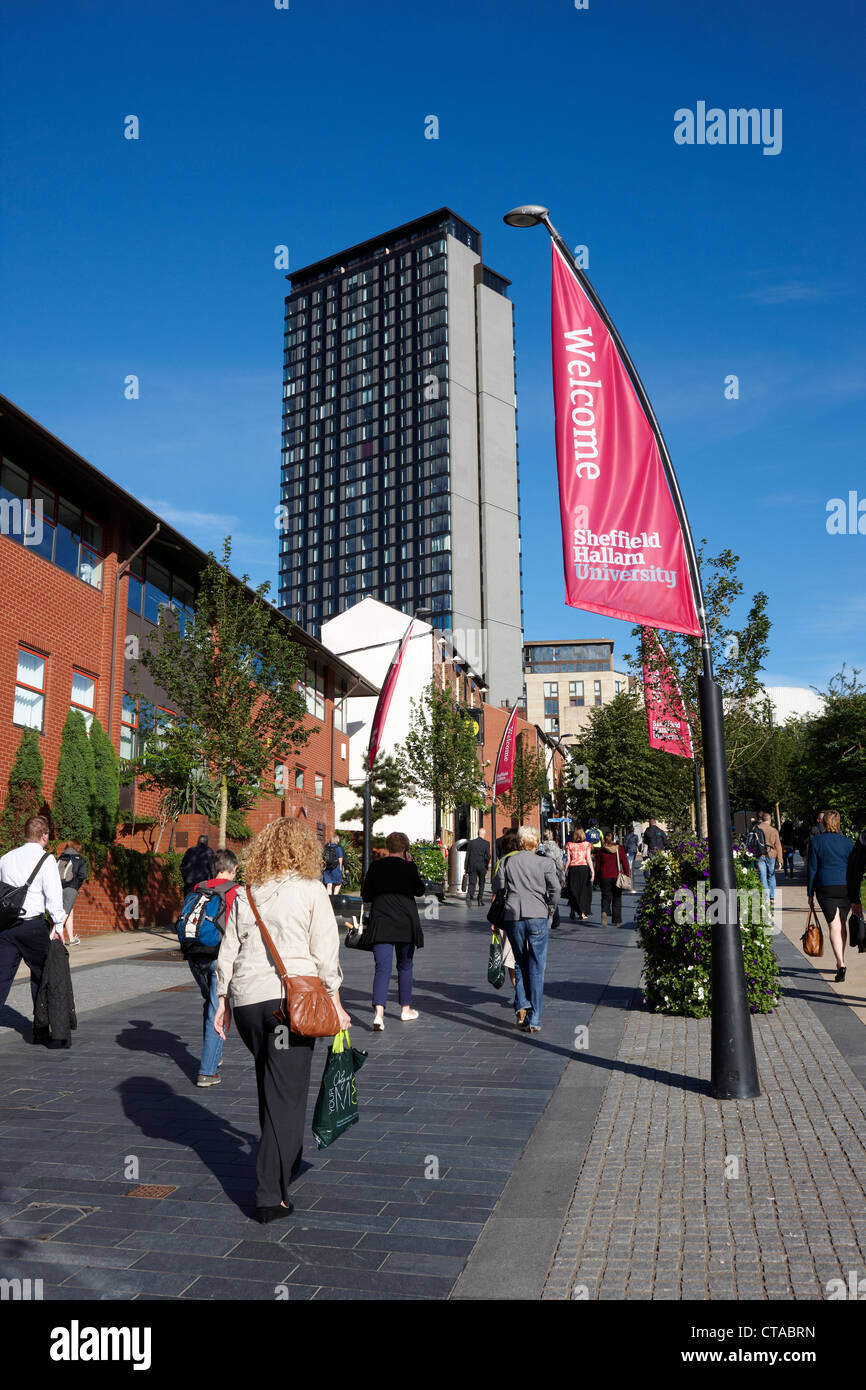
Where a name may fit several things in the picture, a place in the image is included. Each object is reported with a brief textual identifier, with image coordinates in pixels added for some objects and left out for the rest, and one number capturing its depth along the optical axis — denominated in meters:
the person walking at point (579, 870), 21.33
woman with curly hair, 4.69
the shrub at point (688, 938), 9.07
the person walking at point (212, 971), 7.44
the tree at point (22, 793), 18.25
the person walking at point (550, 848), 17.89
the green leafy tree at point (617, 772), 59.09
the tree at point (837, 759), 28.41
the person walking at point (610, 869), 20.77
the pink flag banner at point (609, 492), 7.16
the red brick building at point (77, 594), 19.64
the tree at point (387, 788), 42.41
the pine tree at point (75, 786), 20.02
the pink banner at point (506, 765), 28.12
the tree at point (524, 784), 44.88
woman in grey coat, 9.22
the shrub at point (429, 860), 35.88
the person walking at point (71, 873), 13.06
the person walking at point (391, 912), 9.59
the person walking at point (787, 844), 36.03
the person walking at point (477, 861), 28.11
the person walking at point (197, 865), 13.65
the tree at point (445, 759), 33.97
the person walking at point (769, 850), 17.53
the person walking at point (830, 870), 11.10
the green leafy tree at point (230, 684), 17.62
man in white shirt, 8.55
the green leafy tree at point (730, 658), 17.95
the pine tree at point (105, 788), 20.86
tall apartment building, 117.00
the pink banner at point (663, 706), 17.08
